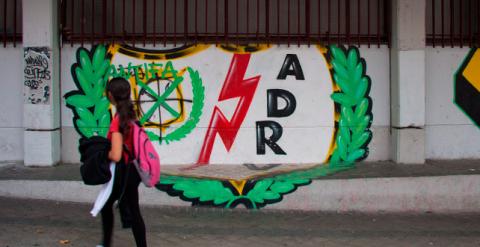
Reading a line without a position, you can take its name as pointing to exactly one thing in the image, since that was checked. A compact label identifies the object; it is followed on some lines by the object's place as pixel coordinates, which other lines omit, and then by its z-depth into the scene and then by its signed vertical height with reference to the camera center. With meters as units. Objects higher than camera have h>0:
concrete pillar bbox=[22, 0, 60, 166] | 7.69 +0.62
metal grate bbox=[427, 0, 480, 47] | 8.31 +1.47
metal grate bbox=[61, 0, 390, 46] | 8.05 +1.44
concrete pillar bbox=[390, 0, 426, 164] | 7.83 +0.64
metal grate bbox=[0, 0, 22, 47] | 8.02 +1.44
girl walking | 4.77 -0.30
